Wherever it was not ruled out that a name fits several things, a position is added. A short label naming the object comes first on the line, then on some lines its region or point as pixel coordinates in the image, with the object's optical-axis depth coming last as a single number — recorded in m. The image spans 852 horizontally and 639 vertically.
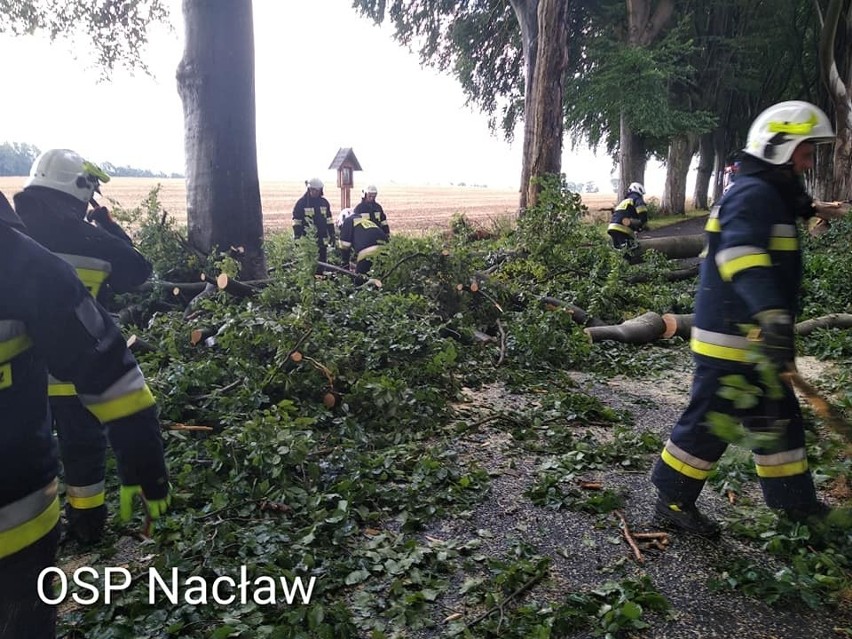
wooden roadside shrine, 15.61
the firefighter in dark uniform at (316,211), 9.98
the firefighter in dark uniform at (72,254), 3.08
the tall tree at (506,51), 12.73
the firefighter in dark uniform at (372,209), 9.46
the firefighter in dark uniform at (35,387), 1.46
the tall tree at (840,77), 14.10
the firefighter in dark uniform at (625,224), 11.28
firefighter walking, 2.62
